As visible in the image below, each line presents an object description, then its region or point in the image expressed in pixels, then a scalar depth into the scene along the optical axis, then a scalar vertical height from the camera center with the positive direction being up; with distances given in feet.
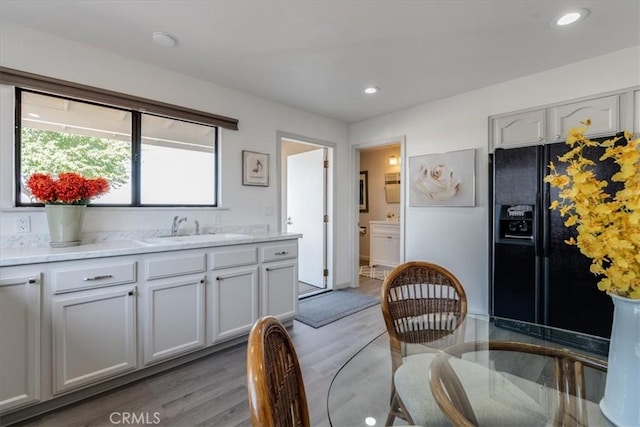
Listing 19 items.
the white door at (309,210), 14.30 +0.12
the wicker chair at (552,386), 3.40 -2.33
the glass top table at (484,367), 4.16 -2.48
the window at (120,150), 7.00 +1.74
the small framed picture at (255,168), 10.81 +1.65
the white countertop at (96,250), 5.37 -0.78
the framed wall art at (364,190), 21.16 +1.59
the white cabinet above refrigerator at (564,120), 7.87 +2.75
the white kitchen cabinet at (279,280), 8.94 -2.13
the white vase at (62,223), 6.46 -0.23
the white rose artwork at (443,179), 10.77 +1.28
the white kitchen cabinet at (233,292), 7.83 -2.21
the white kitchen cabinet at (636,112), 7.70 +2.62
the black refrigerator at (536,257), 7.41 -1.24
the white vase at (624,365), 2.60 -1.38
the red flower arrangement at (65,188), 6.18 +0.53
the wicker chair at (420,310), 5.34 -1.85
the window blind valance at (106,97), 6.64 +3.05
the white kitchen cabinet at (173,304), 6.73 -2.21
